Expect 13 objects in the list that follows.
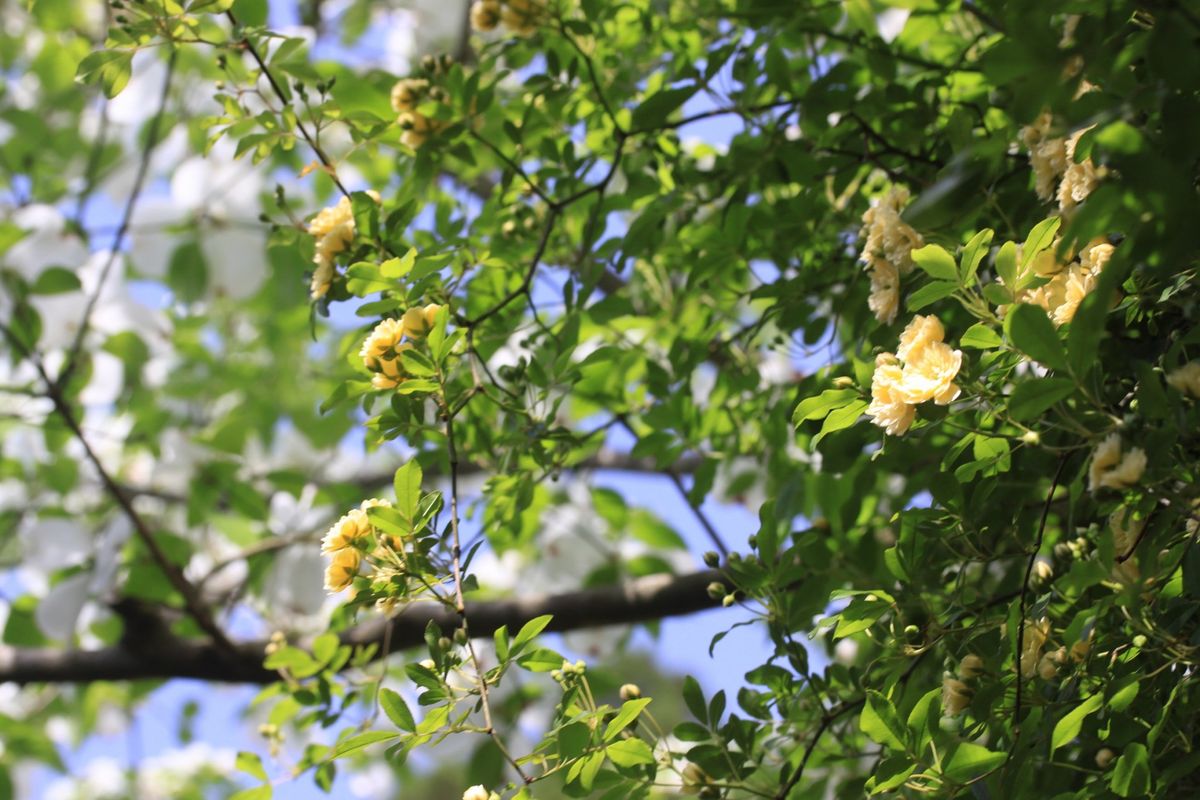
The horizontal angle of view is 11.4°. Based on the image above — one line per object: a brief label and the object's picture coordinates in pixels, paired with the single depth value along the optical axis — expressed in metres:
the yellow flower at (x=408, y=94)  2.82
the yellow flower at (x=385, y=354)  2.67
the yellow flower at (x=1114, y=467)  2.50
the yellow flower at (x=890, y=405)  2.58
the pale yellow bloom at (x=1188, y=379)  2.53
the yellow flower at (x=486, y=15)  2.86
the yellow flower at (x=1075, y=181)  2.58
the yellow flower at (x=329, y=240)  2.74
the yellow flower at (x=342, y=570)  2.63
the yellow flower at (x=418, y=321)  2.67
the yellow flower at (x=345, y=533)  2.63
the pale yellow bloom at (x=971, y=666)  2.63
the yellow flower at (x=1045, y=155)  2.62
